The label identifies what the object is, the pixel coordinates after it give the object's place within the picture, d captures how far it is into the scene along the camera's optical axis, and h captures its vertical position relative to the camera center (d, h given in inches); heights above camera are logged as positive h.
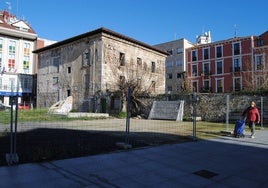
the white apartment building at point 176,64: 1642.7 +314.6
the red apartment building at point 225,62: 1360.9 +288.8
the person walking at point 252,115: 351.3 -21.8
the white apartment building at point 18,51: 1390.9 +349.9
